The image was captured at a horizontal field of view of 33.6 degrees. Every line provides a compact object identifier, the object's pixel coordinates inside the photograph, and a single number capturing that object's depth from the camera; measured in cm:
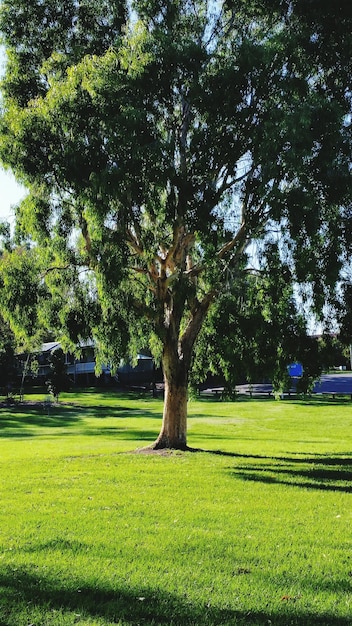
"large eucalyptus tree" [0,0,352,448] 1289
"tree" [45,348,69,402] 4600
